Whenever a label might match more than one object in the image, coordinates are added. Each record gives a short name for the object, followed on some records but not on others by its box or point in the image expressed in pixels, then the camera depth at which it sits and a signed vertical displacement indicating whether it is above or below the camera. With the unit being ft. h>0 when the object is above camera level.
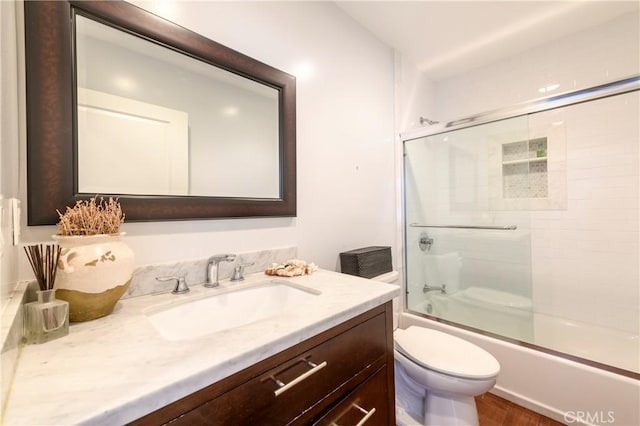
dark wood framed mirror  2.43 +0.97
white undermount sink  2.73 -1.08
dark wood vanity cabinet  1.67 -1.32
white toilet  3.71 -2.32
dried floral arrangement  2.28 -0.05
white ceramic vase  2.15 -0.48
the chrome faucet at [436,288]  7.18 -2.04
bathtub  4.29 -2.79
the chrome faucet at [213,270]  3.34 -0.70
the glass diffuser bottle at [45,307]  1.90 -0.65
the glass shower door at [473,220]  6.57 -0.26
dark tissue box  4.80 -0.92
